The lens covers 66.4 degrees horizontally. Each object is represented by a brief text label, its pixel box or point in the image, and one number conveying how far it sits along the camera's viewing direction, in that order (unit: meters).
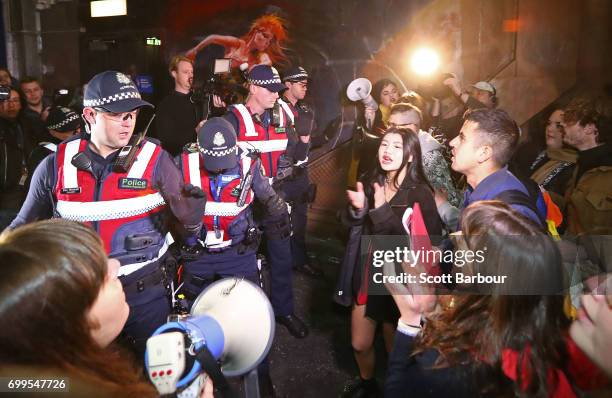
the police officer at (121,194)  2.73
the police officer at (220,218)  3.35
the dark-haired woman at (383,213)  3.19
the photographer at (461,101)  5.56
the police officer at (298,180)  5.64
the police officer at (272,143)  4.41
